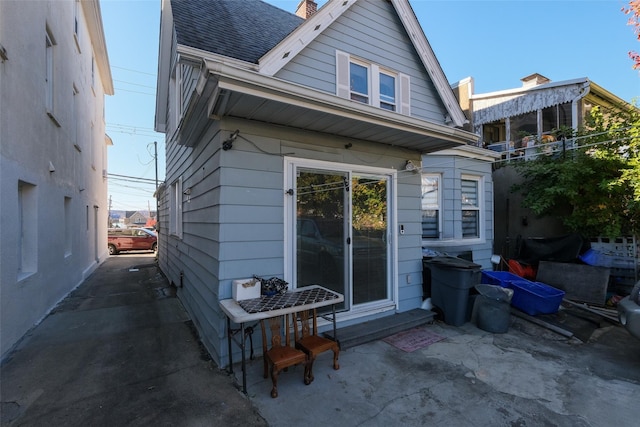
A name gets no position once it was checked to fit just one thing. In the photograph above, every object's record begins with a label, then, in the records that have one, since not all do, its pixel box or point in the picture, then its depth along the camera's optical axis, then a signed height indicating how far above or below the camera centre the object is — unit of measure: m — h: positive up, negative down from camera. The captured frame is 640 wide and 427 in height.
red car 15.48 -1.26
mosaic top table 2.63 -0.88
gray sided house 3.19 +0.89
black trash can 4.27 -1.05
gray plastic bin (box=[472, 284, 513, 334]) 4.11 -1.32
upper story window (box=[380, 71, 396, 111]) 5.41 +2.36
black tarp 6.06 -0.72
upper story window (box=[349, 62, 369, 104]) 5.10 +2.38
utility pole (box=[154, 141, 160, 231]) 20.74 +4.89
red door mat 3.69 -1.64
